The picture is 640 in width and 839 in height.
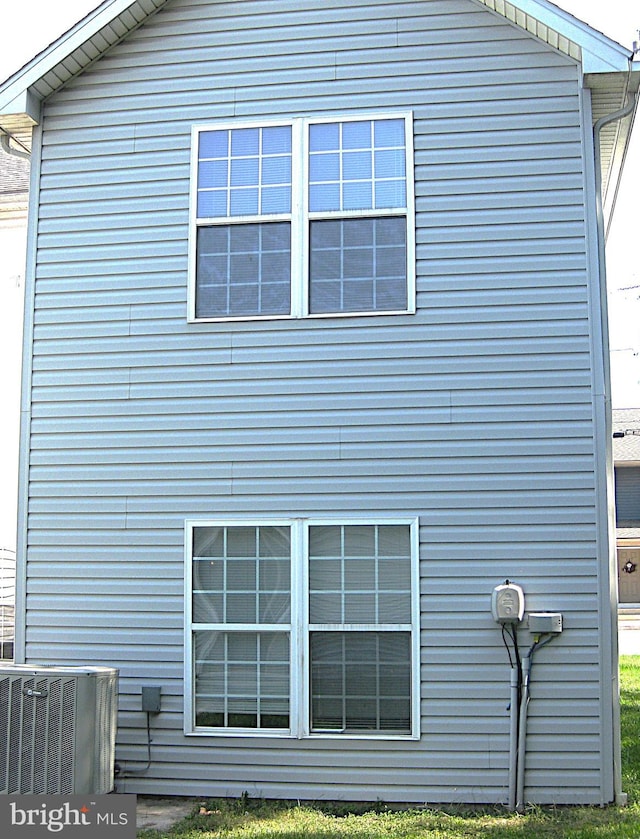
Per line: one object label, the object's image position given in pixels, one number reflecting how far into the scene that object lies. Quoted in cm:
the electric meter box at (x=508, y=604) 680
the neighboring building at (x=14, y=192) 1220
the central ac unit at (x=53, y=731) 661
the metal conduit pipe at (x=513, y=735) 677
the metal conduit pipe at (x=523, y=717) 673
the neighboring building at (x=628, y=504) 3244
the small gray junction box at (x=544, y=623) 681
